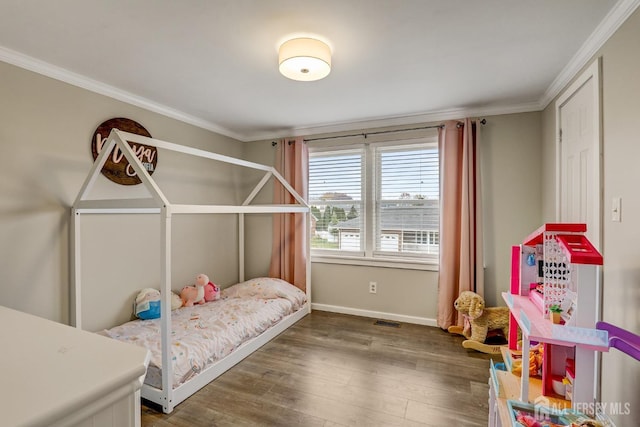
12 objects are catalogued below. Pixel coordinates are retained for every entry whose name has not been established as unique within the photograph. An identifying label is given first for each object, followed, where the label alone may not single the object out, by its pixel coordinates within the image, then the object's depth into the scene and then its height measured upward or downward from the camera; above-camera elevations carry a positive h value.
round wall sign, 2.52 +0.53
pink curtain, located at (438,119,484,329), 3.01 -0.05
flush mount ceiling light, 1.80 +0.95
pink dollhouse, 1.01 -0.37
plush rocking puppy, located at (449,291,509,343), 2.75 -0.97
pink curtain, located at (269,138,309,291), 3.79 -0.16
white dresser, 0.58 -0.38
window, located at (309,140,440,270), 3.36 +0.13
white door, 1.80 +0.42
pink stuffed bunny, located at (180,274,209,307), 3.14 -0.87
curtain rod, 3.20 +0.94
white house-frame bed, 1.92 -0.26
